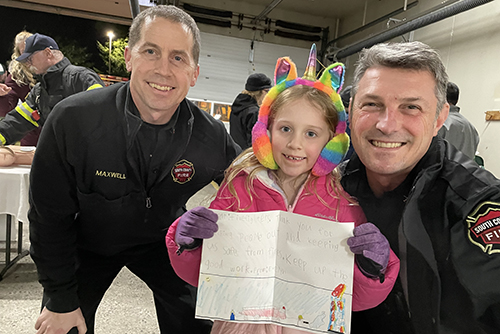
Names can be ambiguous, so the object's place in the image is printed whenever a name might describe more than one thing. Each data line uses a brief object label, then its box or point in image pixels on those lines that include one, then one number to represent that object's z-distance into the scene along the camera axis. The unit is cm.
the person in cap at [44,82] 329
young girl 132
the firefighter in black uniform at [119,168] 158
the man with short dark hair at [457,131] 368
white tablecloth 283
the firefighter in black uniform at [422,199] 119
